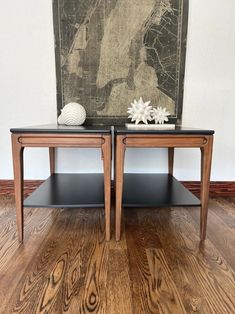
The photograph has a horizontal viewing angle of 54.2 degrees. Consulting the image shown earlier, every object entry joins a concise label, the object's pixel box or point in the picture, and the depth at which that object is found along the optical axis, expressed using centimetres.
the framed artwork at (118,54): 167
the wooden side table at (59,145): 118
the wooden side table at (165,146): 119
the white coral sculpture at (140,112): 146
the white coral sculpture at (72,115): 149
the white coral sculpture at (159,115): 151
